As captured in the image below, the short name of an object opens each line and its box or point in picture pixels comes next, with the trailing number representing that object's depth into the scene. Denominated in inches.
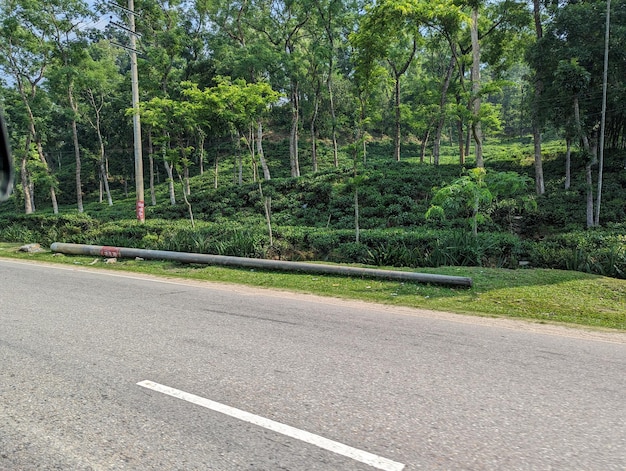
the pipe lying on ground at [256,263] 363.9
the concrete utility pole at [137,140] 750.5
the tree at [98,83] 1185.4
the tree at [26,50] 1042.7
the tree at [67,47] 1100.5
